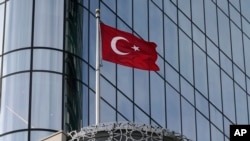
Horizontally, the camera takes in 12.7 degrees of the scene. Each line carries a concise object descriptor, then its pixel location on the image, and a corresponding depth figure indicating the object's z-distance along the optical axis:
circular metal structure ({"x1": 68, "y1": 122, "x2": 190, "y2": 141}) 39.62
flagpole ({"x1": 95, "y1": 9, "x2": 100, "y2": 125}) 40.94
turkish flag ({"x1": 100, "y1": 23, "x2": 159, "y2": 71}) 44.25
